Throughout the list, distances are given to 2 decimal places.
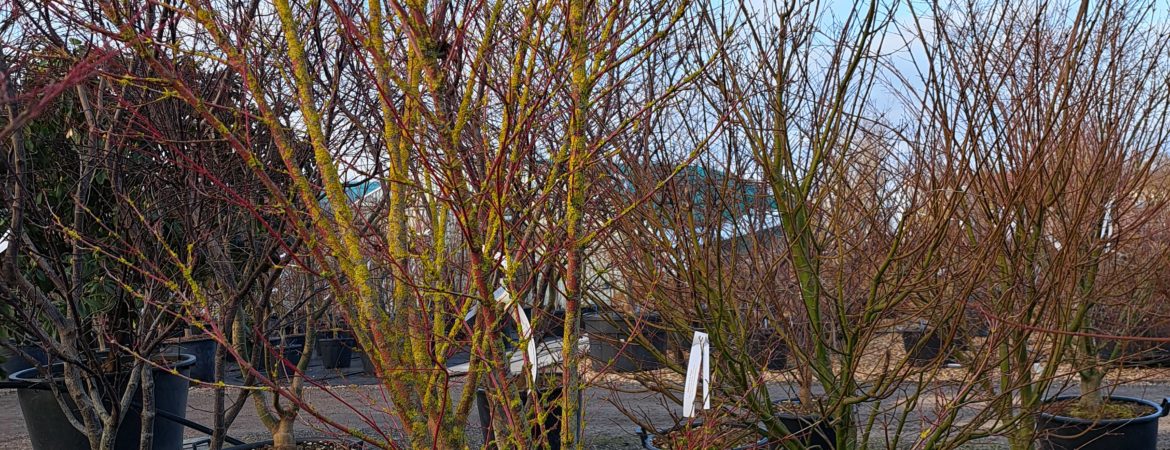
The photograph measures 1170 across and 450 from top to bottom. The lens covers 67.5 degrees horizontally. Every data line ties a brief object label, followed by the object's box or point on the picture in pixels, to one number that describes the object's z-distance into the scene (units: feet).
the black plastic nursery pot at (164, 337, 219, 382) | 29.30
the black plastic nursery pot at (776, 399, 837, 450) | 13.86
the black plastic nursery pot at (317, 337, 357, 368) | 33.32
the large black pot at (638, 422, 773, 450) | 12.76
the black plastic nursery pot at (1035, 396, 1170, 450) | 15.72
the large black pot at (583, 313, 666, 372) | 30.45
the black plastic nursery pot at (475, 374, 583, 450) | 15.89
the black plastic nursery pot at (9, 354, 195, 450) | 13.46
